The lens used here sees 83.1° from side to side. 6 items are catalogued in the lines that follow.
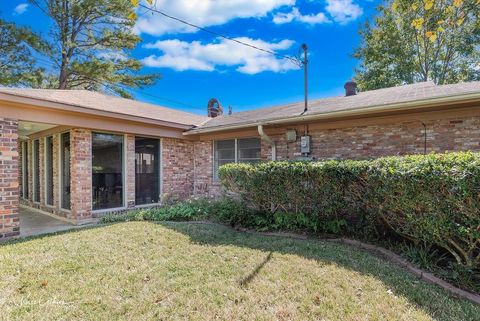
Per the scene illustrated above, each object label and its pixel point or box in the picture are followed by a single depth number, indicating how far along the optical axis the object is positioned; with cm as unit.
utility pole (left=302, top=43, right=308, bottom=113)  804
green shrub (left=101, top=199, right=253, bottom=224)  629
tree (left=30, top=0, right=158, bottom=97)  1536
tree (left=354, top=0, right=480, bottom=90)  1714
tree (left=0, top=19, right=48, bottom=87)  1353
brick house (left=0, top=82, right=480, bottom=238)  546
